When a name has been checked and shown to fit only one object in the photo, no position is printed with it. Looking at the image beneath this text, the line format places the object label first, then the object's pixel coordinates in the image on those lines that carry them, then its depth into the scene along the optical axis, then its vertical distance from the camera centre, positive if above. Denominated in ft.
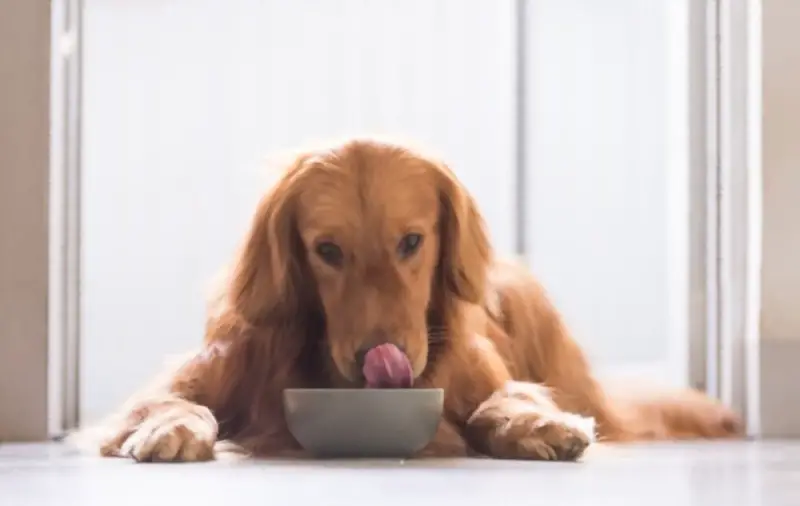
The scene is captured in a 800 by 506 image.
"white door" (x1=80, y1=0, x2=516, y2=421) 10.95 +0.84
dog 8.75 -0.14
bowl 8.58 -0.44
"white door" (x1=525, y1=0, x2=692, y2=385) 11.10 +0.53
